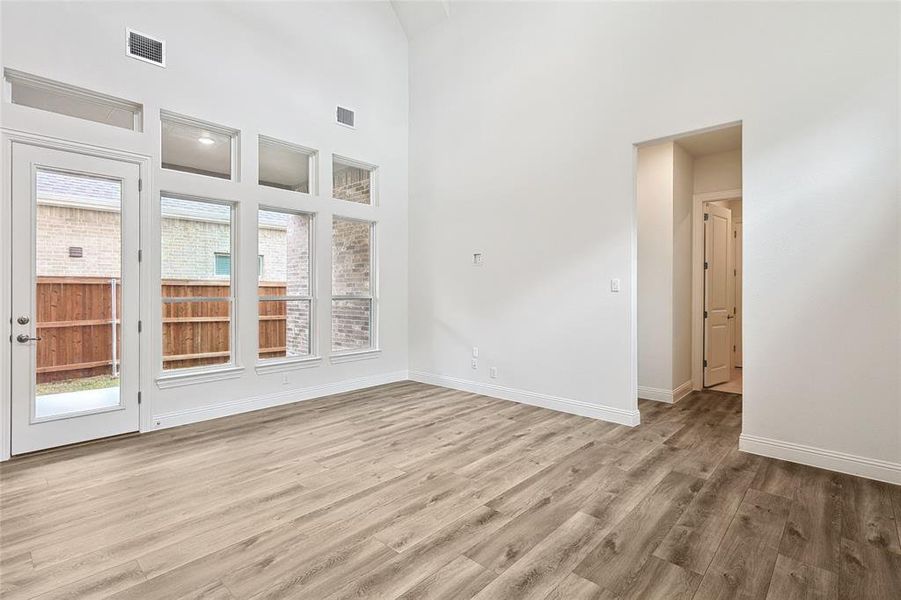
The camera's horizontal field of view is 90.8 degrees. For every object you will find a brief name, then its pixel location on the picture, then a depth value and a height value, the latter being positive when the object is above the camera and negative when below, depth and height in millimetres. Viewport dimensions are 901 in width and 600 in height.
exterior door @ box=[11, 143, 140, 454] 3404 +45
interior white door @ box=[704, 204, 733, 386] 5809 +84
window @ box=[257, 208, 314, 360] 4918 +200
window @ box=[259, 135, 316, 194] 4941 +1576
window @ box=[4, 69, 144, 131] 3443 +1673
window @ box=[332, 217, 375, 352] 5598 +215
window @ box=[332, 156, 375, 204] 5582 +1580
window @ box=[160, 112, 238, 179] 4234 +1556
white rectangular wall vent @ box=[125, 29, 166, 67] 3881 +2270
